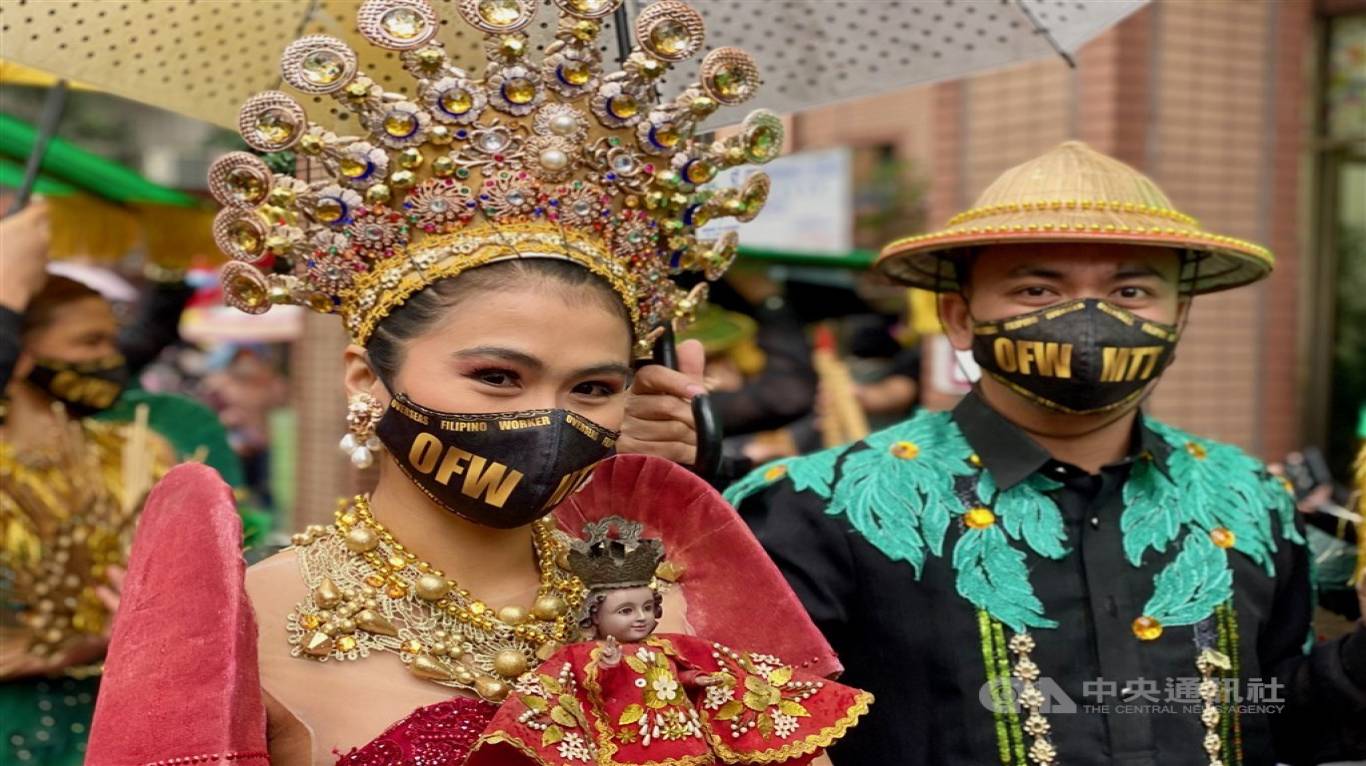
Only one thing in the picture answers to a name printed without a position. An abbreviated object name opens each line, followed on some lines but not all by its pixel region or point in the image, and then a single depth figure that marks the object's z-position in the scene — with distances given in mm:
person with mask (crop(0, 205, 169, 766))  4043
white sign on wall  8031
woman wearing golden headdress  1979
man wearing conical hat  2686
